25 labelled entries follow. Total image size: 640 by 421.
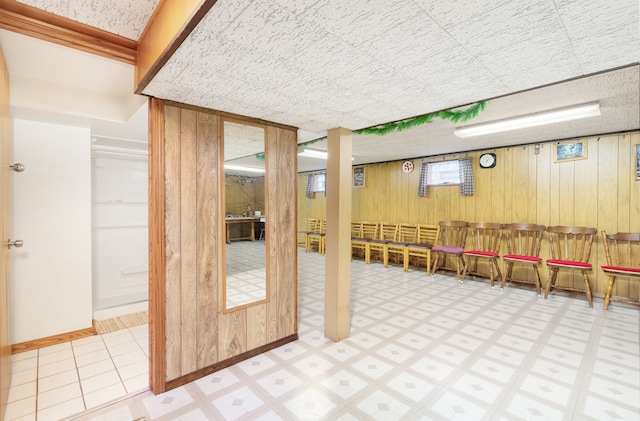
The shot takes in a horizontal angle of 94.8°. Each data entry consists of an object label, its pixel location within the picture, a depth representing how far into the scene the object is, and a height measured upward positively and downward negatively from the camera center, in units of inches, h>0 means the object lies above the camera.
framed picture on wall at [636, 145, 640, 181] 150.3 +22.5
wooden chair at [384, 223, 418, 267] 233.8 -26.8
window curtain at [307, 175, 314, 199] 337.7 +23.3
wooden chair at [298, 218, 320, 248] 311.4 -24.8
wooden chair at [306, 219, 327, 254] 287.0 -31.4
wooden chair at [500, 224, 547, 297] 166.9 -24.9
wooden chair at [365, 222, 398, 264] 245.1 -24.4
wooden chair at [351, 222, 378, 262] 251.9 -26.9
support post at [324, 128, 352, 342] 109.0 -10.6
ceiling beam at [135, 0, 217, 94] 42.6 +29.9
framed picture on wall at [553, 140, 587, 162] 166.7 +32.4
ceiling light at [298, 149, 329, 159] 186.8 +36.3
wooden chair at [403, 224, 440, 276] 213.0 -28.1
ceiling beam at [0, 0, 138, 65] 53.8 +35.8
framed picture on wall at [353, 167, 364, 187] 282.0 +29.6
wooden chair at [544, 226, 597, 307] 152.1 -25.2
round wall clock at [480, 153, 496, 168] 199.3 +31.9
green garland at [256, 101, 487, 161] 105.9 +34.8
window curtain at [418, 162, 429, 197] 231.8 +22.0
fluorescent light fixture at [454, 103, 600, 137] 112.5 +36.9
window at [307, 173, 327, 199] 329.1 +26.4
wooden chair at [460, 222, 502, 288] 184.6 -25.9
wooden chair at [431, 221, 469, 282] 198.7 -24.9
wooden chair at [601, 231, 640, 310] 140.7 -26.0
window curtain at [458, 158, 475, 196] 207.2 +21.0
